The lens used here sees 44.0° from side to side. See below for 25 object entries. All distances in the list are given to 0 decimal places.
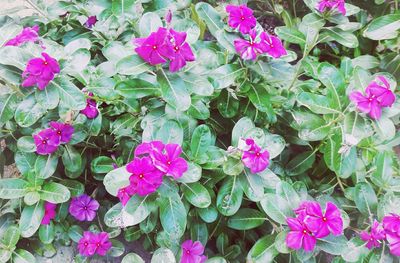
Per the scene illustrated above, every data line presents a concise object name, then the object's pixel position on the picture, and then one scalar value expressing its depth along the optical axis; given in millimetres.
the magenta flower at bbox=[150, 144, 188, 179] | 463
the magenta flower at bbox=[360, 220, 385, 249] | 523
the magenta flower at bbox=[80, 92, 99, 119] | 605
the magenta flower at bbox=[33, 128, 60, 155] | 571
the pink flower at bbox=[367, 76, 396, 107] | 505
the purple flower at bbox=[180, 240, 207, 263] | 568
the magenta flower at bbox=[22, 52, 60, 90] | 494
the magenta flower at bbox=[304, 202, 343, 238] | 481
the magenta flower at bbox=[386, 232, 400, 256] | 505
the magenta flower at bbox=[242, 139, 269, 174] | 513
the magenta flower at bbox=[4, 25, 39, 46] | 549
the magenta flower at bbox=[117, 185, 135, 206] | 493
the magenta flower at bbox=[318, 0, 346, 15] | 628
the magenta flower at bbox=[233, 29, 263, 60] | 545
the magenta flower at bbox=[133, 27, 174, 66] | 466
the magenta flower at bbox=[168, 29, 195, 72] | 483
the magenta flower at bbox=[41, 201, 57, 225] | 608
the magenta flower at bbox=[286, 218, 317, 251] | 490
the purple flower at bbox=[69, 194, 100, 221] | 626
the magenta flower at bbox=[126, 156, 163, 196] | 457
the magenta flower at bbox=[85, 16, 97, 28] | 703
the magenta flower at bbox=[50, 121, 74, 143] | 579
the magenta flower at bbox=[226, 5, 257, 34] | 564
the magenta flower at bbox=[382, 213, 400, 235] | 506
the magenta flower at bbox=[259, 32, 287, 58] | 545
